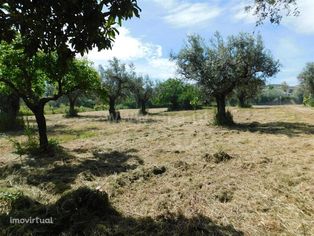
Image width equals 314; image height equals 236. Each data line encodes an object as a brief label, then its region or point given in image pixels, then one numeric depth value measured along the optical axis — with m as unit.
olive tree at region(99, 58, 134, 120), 26.54
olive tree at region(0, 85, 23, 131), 16.09
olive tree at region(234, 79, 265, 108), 16.43
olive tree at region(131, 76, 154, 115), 29.76
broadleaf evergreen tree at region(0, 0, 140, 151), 3.91
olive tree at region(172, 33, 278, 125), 15.65
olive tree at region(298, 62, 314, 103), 38.69
